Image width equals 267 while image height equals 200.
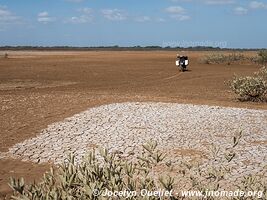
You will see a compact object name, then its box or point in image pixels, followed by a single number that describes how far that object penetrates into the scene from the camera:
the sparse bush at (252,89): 16.72
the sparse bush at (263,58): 46.47
